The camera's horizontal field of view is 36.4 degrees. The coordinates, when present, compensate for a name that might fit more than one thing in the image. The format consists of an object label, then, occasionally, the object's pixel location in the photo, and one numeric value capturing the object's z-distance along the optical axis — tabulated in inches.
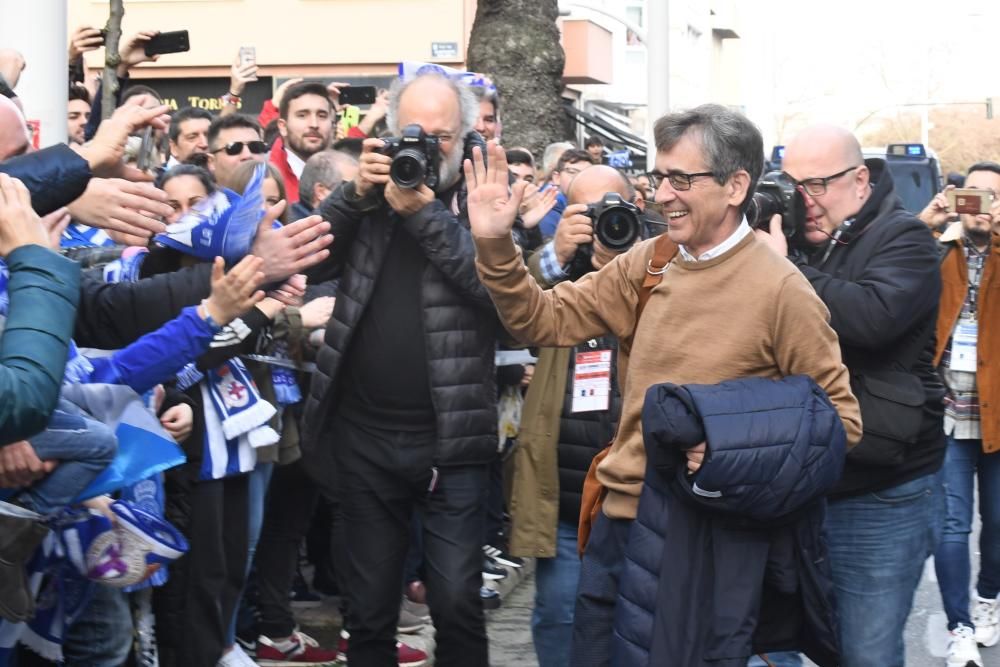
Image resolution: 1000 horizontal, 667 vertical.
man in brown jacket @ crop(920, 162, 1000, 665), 263.6
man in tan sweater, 154.1
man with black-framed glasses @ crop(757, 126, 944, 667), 181.5
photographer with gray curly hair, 196.7
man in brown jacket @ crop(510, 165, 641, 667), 201.3
